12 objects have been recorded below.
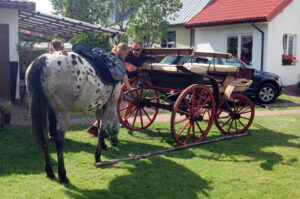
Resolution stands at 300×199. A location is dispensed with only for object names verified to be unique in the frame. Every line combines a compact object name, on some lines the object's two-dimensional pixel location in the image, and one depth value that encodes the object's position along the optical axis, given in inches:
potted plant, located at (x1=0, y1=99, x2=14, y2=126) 282.1
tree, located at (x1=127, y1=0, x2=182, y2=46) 686.5
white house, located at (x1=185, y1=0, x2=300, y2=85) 615.2
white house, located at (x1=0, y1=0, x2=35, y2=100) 379.9
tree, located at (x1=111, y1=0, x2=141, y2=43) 707.4
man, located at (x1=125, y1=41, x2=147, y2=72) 283.6
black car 509.7
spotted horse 168.2
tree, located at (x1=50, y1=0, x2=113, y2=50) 712.4
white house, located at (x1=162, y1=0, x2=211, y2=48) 805.9
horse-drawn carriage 254.2
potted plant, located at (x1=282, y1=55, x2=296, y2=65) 649.6
